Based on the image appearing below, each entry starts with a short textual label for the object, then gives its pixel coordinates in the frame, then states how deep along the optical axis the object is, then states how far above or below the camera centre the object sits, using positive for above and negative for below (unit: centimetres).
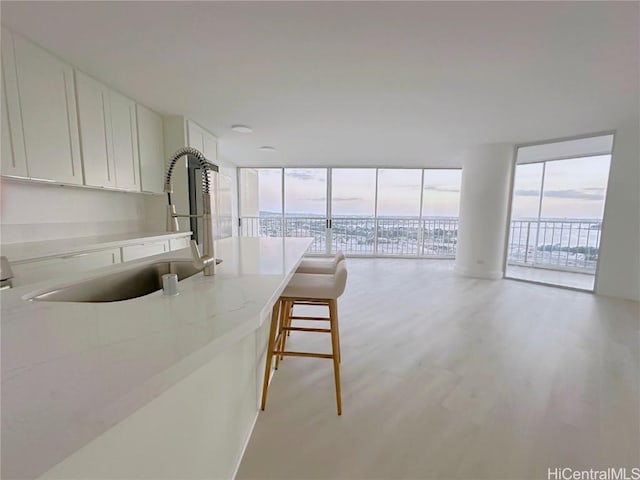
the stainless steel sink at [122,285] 103 -33
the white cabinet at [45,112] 188 +70
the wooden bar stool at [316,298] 156 -52
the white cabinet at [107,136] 239 +68
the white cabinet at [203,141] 354 +94
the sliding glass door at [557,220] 475 -16
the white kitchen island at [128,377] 35 -27
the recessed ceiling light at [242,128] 368 +107
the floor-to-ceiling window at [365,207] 654 +8
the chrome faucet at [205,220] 103 -4
